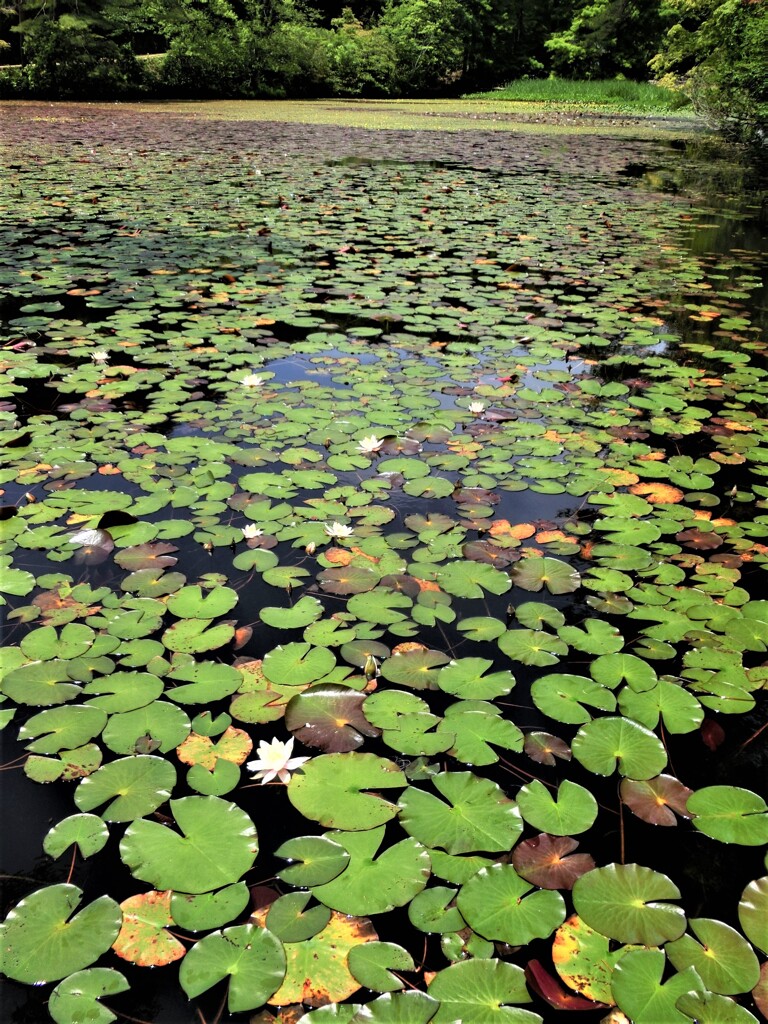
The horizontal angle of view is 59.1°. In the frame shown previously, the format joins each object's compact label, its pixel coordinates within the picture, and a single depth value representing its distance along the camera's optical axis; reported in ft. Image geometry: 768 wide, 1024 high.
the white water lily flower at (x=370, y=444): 6.16
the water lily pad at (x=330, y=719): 3.45
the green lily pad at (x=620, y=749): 3.36
